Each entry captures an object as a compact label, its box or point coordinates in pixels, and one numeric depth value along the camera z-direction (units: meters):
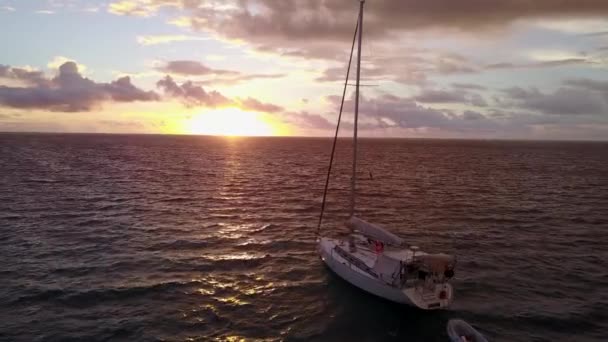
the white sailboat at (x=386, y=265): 21.53
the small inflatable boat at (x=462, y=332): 18.46
